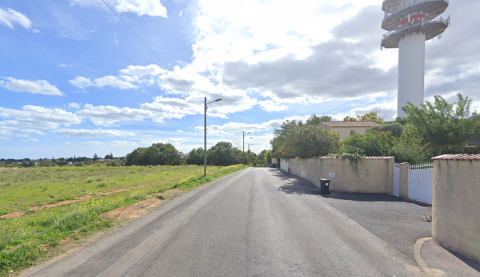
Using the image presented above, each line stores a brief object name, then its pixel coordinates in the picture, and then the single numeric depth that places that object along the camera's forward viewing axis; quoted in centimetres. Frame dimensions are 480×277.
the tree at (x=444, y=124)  1925
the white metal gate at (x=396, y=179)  1369
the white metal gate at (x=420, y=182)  1132
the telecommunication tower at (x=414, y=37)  4544
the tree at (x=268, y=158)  8828
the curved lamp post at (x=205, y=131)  2605
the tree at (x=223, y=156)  9819
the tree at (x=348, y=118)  7091
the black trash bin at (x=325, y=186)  1494
